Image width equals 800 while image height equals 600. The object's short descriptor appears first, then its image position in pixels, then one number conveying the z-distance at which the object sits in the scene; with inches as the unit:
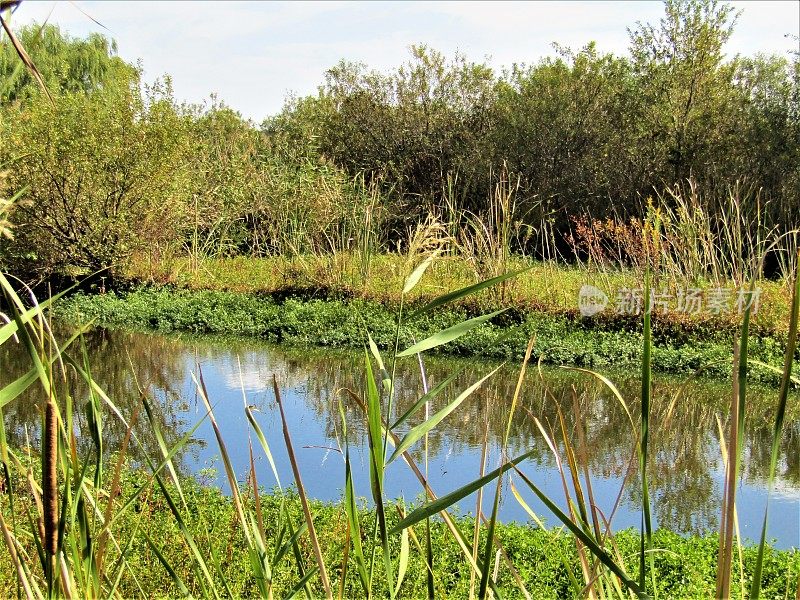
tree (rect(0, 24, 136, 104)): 781.3
